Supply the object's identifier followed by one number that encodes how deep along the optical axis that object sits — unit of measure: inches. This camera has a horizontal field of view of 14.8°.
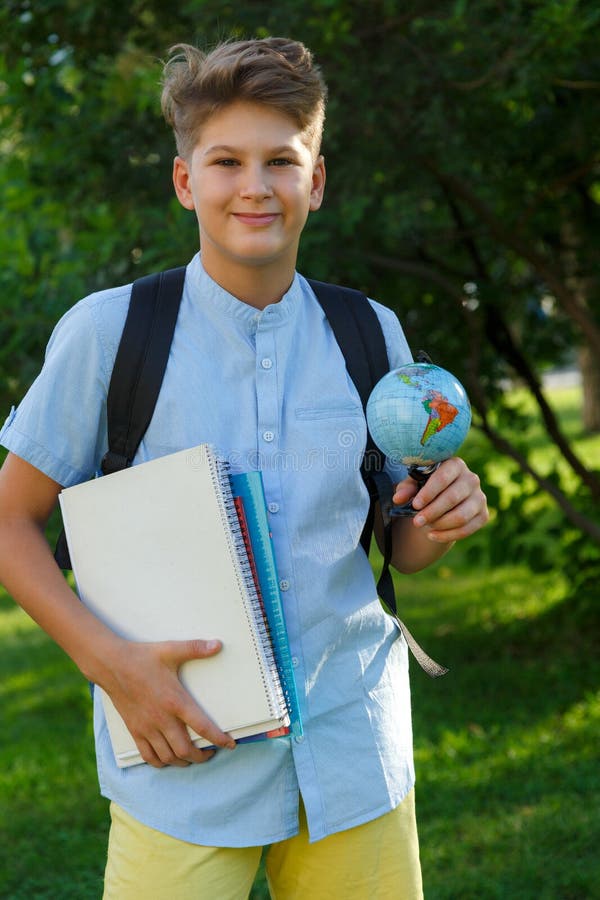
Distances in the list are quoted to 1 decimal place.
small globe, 94.0
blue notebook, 93.6
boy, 93.6
